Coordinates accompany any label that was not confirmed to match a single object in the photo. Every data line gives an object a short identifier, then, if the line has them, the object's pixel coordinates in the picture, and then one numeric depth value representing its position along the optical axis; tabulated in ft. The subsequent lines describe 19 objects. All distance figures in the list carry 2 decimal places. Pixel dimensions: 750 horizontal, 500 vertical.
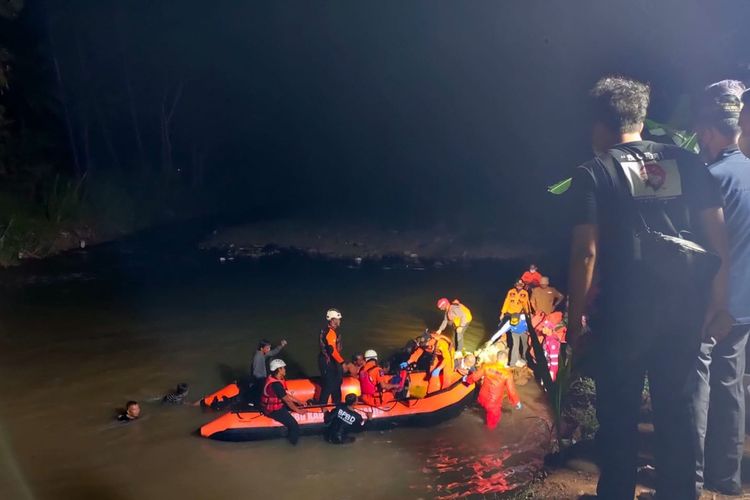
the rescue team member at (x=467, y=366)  24.69
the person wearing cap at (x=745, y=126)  11.25
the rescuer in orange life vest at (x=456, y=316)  27.73
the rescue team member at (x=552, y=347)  23.62
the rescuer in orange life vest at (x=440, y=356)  24.13
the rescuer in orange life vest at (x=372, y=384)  23.25
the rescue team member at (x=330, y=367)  22.62
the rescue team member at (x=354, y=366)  24.29
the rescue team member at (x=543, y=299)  27.77
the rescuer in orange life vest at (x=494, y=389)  23.15
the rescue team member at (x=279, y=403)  21.57
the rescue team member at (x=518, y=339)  27.43
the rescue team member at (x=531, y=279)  28.58
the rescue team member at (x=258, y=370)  23.39
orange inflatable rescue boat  21.48
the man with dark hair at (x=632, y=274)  8.78
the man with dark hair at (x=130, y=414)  23.80
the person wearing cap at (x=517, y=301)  27.35
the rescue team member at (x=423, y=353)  24.67
